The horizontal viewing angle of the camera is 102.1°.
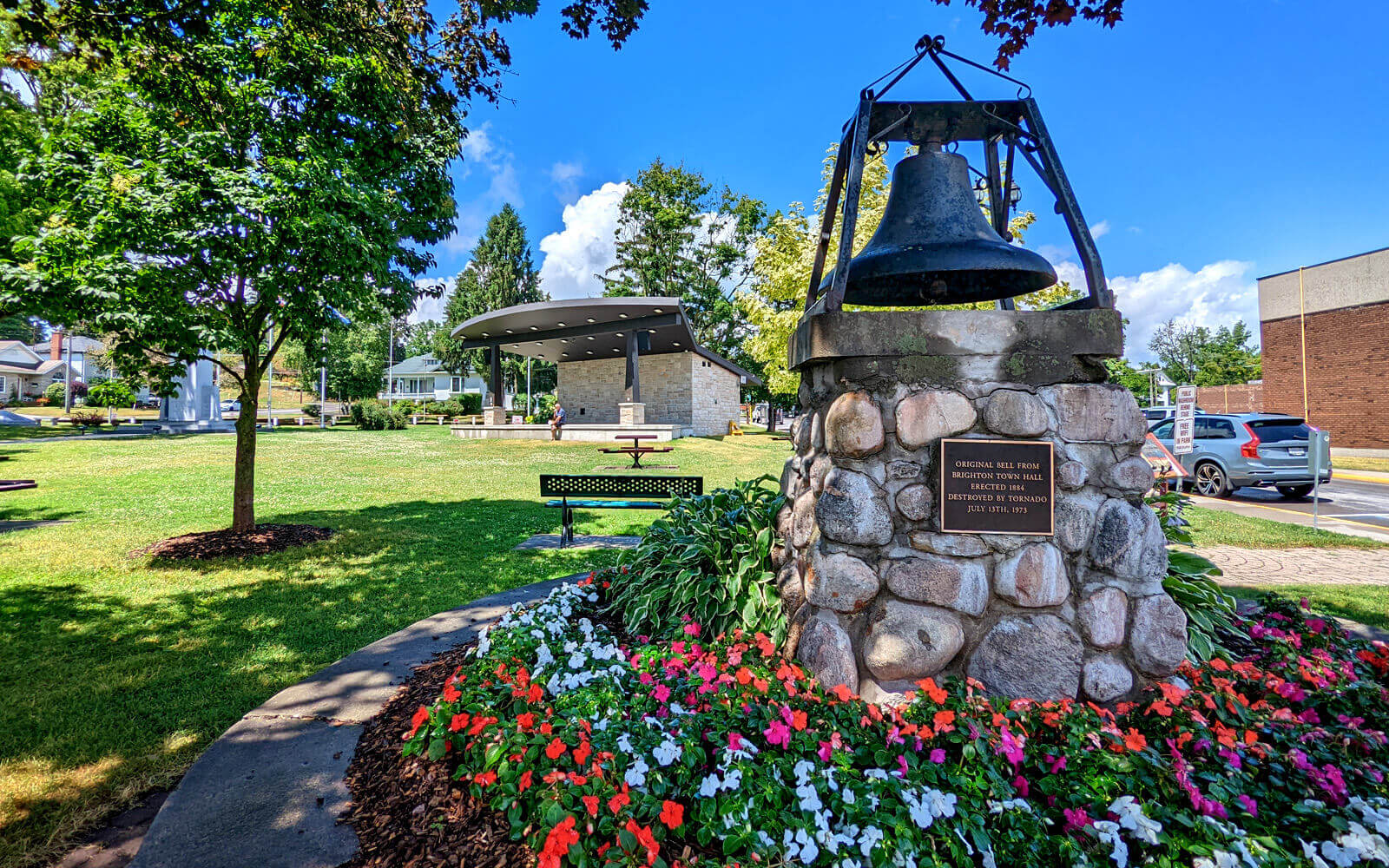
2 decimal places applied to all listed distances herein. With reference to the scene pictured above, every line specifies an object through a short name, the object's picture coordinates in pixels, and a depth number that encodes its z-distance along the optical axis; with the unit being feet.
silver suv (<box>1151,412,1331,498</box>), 34.12
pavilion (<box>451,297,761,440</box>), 67.05
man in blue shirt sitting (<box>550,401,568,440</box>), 70.33
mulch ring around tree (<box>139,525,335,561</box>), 19.51
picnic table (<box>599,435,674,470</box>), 44.30
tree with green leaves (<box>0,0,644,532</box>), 14.71
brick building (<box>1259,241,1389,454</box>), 64.80
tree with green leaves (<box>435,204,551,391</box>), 147.33
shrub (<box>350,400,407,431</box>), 98.99
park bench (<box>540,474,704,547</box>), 22.09
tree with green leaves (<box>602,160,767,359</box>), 130.11
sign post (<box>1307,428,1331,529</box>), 25.21
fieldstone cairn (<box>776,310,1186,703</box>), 7.99
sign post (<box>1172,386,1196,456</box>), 27.38
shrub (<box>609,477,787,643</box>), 10.05
